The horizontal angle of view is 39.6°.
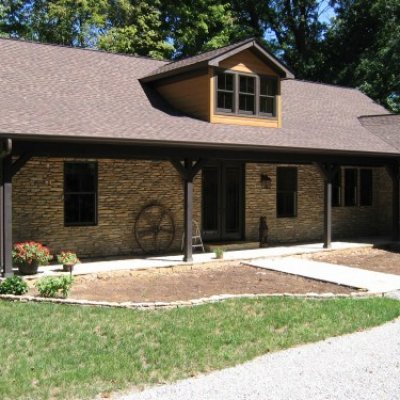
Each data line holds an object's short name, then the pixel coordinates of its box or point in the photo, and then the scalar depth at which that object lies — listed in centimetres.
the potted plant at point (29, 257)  1020
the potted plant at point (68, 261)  1040
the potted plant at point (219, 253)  1270
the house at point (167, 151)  1130
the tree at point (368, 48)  2677
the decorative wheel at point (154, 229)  1369
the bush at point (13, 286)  883
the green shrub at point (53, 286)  861
